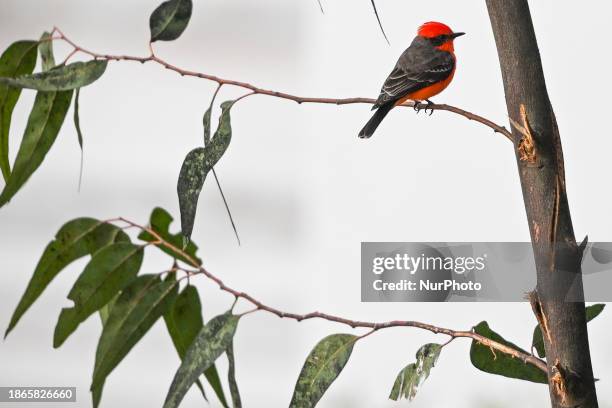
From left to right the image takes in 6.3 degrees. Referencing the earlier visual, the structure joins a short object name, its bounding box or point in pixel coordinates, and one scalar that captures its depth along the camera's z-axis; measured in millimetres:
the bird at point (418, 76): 5458
